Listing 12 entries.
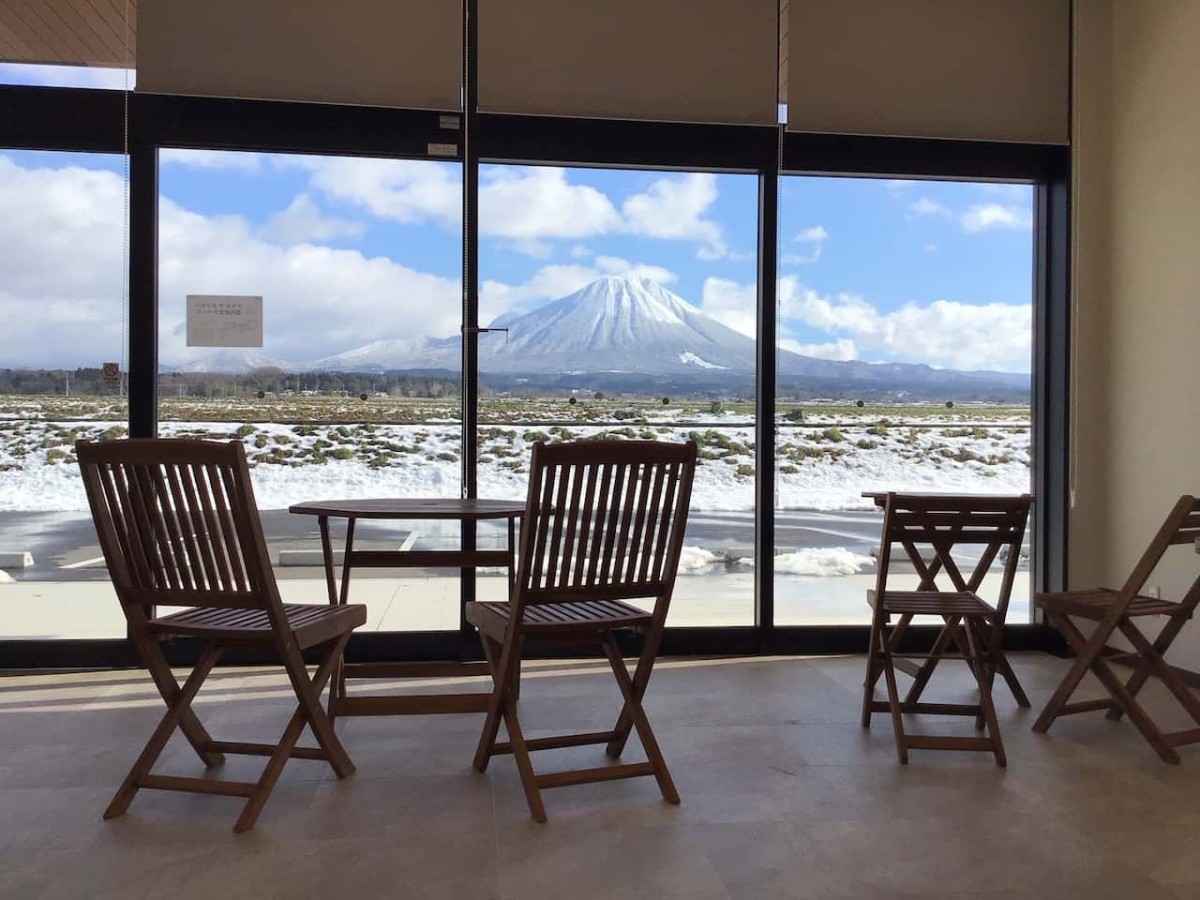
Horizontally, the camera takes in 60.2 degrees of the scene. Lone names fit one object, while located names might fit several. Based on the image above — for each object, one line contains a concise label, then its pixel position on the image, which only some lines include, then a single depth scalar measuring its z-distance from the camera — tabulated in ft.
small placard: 16.63
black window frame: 16.22
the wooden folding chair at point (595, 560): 10.13
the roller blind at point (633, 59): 16.70
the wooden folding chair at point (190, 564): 9.66
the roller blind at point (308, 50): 16.06
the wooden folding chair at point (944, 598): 12.62
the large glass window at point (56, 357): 16.43
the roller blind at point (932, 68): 17.29
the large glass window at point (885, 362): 18.03
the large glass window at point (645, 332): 17.49
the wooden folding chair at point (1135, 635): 12.11
